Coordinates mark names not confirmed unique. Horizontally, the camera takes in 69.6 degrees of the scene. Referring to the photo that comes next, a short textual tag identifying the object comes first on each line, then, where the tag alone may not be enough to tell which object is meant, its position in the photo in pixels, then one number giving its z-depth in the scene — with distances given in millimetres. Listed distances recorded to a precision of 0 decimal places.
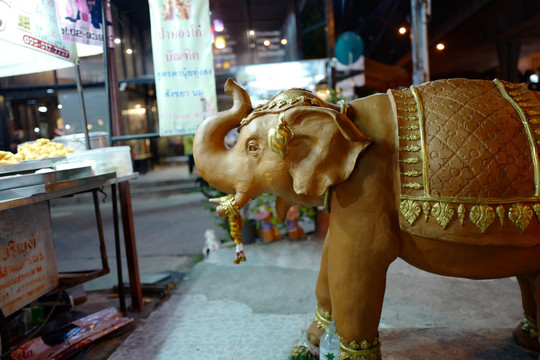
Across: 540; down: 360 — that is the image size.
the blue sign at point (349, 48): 7973
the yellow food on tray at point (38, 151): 2664
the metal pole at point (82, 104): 3225
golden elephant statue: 1600
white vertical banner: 3131
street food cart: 2049
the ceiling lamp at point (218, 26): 10131
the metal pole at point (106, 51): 3133
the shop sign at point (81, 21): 2812
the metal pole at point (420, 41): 5746
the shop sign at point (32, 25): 2531
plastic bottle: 2023
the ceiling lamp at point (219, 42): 10034
